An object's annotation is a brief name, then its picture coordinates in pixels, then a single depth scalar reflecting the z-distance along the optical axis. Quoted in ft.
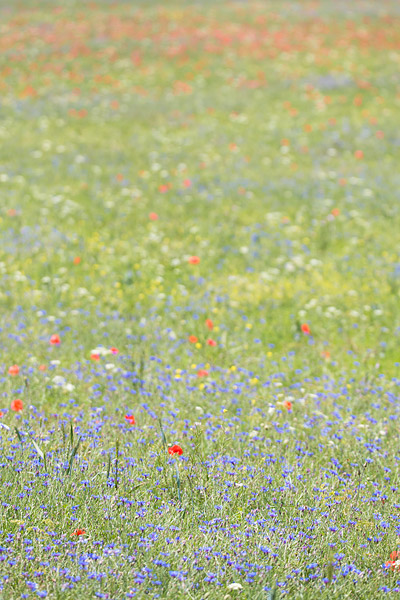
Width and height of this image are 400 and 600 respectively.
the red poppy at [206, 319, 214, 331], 45.35
